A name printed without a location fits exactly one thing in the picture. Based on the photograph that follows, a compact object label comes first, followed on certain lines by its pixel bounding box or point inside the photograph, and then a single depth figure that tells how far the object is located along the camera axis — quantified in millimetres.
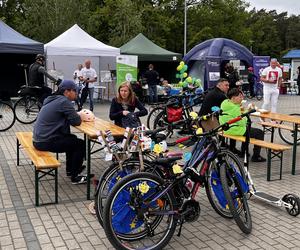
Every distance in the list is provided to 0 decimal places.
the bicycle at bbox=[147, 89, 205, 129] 6689
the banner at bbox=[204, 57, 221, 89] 13180
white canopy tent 11366
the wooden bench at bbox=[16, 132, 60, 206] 3408
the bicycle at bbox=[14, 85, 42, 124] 7810
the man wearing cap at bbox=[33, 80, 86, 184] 3886
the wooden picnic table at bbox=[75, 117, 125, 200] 3688
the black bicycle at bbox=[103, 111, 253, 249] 2572
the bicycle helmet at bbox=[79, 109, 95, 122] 4496
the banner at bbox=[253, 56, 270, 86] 14730
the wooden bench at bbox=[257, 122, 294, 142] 5160
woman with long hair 4526
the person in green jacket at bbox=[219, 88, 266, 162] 4708
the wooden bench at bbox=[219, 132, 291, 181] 4216
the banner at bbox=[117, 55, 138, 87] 11802
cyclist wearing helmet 7766
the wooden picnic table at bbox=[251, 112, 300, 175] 4680
